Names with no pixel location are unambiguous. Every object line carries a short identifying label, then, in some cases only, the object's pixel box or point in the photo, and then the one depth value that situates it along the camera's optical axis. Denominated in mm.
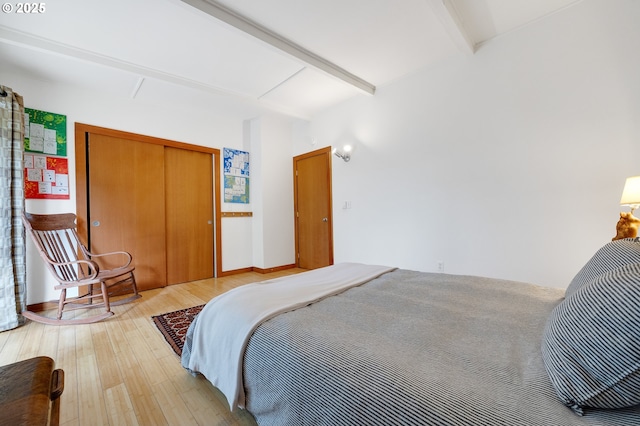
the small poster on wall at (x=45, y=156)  2688
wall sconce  3779
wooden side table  582
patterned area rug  1999
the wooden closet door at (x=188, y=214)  3705
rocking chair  2387
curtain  2287
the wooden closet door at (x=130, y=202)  3105
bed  578
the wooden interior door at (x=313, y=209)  4172
